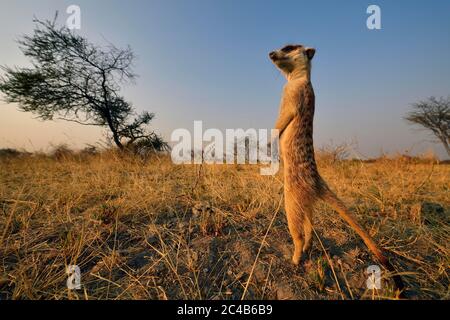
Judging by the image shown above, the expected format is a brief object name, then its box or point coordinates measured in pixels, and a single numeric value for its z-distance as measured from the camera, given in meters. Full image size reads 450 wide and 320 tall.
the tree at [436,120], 20.66
